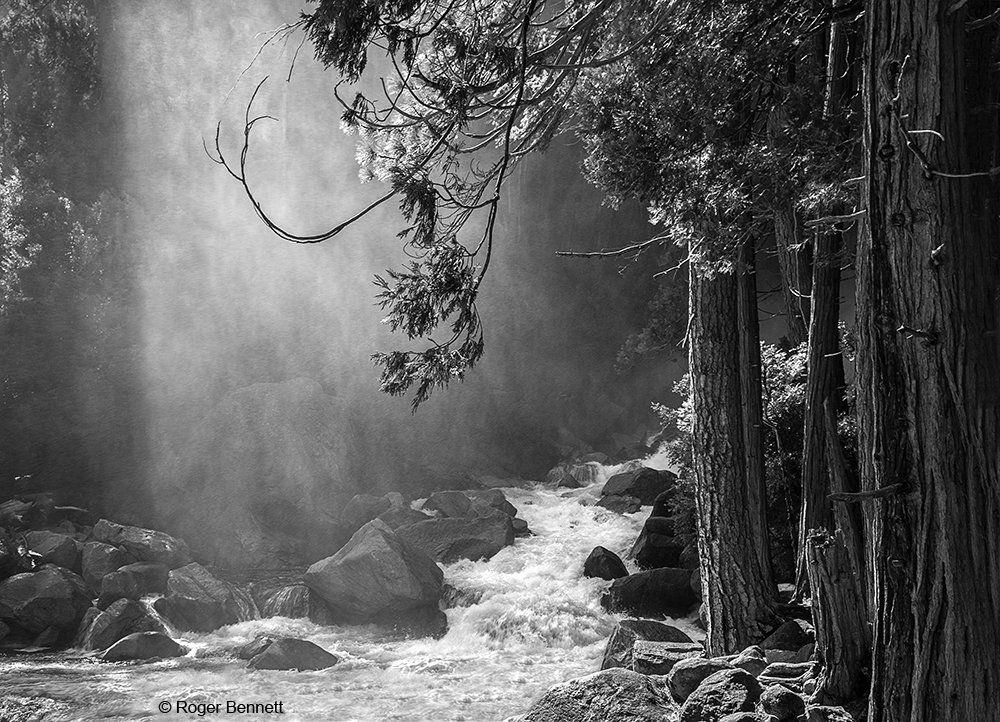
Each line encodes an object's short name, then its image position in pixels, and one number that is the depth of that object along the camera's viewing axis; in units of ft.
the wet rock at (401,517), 45.48
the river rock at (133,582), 36.22
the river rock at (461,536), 42.06
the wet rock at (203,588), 37.27
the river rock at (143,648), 31.76
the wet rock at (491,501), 49.87
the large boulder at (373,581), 36.19
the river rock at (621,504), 50.06
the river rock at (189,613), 35.91
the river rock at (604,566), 38.09
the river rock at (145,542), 41.22
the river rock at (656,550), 39.47
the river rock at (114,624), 33.42
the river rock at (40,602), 34.50
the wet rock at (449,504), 49.88
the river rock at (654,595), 34.45
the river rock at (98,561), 38.27
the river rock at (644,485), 51.19
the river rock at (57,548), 39.42
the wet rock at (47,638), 33.86
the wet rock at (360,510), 49.01
